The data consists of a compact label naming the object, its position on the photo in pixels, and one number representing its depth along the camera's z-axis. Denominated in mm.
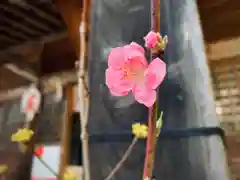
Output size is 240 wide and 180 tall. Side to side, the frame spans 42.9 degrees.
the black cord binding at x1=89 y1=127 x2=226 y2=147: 187
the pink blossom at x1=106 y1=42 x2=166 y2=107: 170
